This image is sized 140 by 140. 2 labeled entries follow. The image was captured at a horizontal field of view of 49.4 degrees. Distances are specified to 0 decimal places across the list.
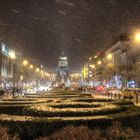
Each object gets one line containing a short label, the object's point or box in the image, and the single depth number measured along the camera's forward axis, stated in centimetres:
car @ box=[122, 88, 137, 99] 2358
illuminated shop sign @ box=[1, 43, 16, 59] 6564
